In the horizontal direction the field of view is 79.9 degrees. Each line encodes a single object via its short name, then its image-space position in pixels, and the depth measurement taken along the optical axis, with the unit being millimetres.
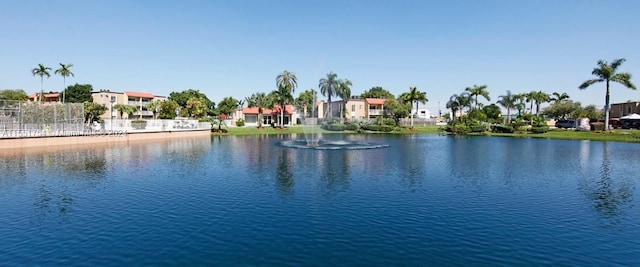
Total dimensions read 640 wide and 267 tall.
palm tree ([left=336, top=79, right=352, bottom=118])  102250
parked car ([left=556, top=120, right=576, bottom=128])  93188
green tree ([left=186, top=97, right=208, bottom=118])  90312
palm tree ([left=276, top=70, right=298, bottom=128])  93488
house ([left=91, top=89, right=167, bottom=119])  117375
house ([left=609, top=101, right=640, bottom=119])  93625
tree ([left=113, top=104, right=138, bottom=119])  108312
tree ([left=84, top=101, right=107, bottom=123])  66381
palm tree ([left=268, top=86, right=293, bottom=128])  93375
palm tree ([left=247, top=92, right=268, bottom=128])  99262
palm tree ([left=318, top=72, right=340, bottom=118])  101750
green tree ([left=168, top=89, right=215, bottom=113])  139250
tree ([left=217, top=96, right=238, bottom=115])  141375
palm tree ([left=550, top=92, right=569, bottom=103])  121750
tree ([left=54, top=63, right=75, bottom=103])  86562
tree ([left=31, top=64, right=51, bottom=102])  87375
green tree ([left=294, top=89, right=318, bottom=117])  129925
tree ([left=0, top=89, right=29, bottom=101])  105925
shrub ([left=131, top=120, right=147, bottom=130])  62469
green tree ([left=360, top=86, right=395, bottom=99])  158025
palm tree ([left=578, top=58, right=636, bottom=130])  64938
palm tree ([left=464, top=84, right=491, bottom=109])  92375
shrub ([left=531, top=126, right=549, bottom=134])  75950
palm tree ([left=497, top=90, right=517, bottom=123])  121994
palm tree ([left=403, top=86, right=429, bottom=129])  91562
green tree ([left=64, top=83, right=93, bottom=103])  118625
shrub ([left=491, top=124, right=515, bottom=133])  79812
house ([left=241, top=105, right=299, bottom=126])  118188
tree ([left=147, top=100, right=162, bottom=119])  103281
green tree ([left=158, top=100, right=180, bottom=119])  94938
